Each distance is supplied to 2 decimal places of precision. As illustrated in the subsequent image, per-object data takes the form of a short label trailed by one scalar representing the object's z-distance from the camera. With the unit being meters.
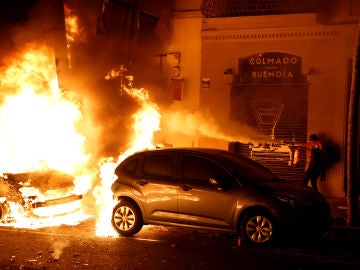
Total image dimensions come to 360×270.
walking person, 14.05
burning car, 10.34
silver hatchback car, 8.72
